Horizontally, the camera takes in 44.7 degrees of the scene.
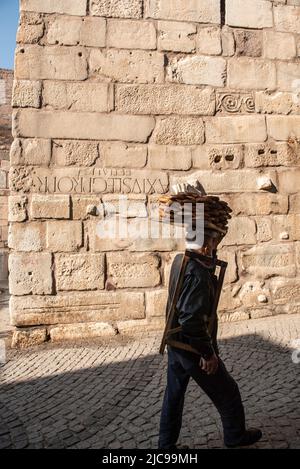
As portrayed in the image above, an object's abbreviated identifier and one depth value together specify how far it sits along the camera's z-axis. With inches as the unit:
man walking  71.7
